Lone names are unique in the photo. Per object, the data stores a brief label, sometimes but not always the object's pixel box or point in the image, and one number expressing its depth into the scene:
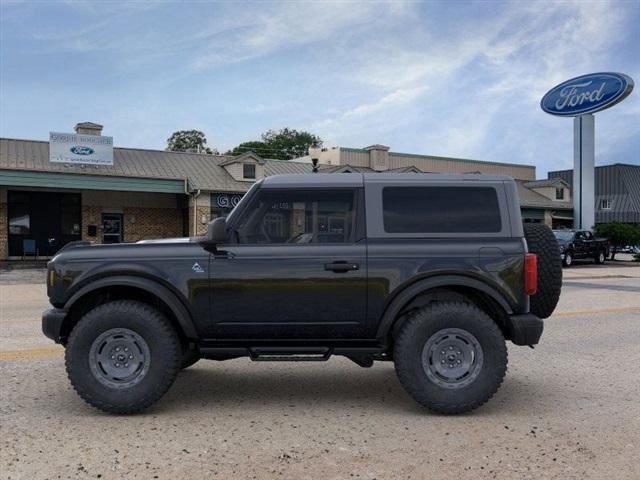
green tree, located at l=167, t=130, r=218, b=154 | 72.50
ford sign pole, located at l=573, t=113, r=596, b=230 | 34.59
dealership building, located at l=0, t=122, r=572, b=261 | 28.00
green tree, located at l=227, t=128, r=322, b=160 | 72.00
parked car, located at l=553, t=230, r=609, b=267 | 28.50
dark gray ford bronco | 4.79
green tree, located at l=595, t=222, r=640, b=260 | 34.47
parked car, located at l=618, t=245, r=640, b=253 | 37.94
